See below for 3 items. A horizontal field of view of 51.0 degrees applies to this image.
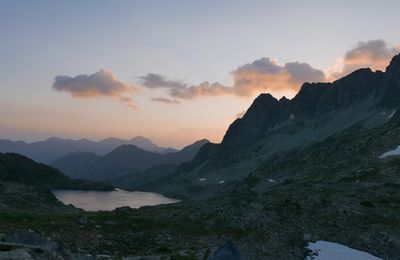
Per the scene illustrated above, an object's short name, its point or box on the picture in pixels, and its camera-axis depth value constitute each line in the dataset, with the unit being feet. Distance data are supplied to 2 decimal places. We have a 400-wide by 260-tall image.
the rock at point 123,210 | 200.15
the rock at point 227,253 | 98.48
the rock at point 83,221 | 162.36
